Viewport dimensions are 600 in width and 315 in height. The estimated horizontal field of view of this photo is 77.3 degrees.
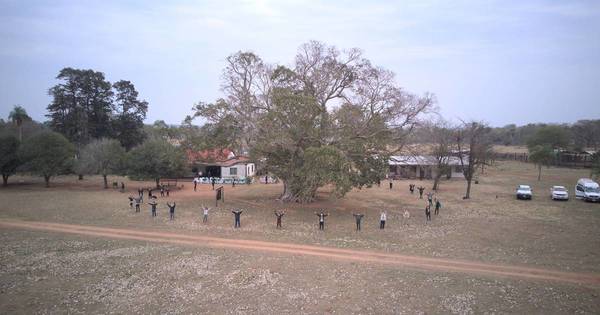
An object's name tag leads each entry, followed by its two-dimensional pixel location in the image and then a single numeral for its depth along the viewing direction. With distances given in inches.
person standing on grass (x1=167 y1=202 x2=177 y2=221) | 900.0
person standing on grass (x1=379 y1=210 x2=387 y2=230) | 821.2
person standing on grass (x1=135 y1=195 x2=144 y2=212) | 989.9
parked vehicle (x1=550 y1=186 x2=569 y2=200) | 1194.6
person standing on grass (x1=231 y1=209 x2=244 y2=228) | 834.8
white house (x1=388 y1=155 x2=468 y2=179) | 1909.4
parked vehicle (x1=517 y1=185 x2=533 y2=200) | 1223.8
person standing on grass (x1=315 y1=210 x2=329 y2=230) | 819.4
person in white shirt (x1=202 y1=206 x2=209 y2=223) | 877.8
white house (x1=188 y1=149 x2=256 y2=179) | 1772.9
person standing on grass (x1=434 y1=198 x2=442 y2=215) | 965.6
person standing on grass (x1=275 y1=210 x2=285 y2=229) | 824.9
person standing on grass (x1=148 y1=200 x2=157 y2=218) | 914.6
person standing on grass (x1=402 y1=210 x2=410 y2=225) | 914.6
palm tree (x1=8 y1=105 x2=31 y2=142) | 2096.5
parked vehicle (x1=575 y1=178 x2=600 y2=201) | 1156.5
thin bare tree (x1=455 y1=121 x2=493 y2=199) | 1305.4
